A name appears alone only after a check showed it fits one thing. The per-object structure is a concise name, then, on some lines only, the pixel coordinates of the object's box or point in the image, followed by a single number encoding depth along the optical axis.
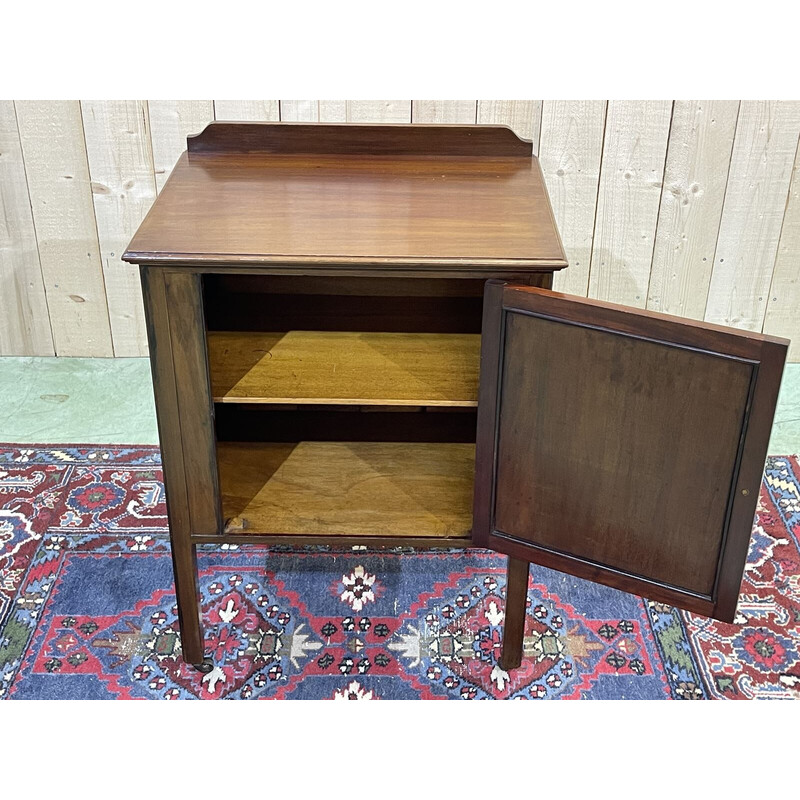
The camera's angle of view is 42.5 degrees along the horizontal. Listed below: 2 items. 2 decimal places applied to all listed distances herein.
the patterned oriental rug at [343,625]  2.13
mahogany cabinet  1.61
